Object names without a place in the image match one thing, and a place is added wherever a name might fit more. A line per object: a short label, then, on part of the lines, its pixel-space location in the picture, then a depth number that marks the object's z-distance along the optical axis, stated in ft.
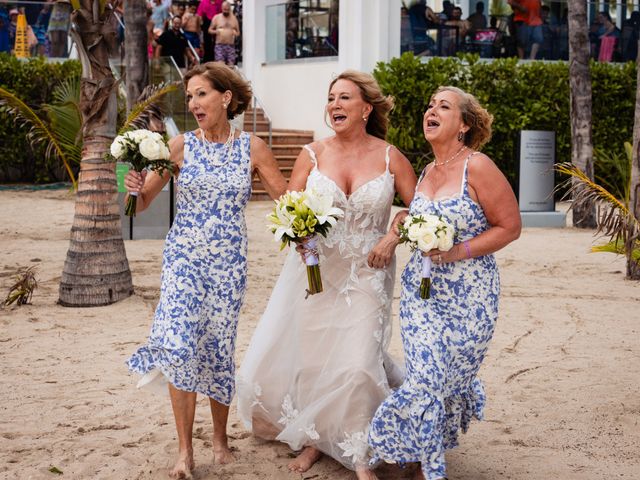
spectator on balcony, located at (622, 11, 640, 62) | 69.00
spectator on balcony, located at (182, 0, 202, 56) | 71.36
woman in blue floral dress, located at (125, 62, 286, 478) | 16.05
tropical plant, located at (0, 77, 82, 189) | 41.37
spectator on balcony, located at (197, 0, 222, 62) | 73.10
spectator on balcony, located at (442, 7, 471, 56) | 62.49
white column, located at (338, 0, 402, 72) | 62.75
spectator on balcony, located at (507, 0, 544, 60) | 64.08
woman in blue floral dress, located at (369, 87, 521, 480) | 14.82
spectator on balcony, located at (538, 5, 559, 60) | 65.16
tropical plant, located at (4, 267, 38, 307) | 30.01
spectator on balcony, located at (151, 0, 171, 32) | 72.28
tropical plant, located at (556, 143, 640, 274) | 28.25
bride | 16.12
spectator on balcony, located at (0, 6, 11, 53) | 71.05
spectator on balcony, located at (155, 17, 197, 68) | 67.92
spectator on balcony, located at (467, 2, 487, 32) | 63.07
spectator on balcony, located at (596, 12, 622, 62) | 68.01
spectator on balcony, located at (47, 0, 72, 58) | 72.49
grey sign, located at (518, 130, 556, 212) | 53.67
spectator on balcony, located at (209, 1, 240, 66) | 70.08
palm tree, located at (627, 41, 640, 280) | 34.60
